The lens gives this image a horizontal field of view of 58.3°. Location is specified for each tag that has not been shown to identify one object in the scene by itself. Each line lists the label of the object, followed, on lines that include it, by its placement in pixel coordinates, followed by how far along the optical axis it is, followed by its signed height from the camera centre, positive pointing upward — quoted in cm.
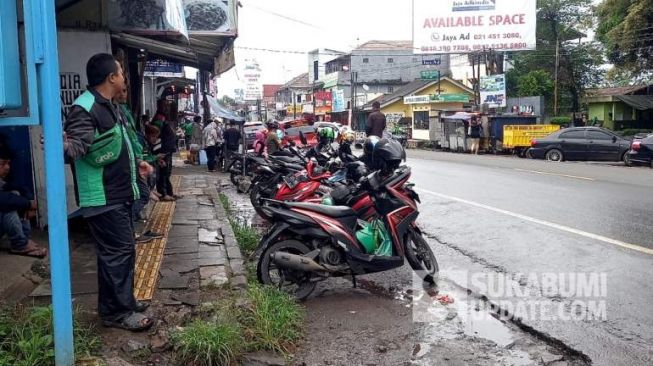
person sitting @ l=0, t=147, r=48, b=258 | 546 -74
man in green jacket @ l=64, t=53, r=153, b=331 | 382 -32
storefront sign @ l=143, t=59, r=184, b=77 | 1742 +204
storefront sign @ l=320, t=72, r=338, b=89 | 6196 +537
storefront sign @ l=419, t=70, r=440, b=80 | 4571 +407
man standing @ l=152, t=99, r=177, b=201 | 1005 -31
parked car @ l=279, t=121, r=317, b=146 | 1762 -3
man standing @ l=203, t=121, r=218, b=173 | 1758 -34
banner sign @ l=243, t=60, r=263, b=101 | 3766 +333
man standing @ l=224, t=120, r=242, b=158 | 1694 -21
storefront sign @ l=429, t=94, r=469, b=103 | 4069 +194
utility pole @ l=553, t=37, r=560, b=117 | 3546 +163
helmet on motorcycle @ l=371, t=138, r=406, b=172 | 564 -26
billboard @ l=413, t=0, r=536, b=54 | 3056 +530
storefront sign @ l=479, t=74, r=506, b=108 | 3025 +177
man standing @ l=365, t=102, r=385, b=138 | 1384 +14
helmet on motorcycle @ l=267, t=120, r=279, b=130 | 1324 +13
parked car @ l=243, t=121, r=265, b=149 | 2172 +9
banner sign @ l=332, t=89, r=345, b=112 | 5488 +270
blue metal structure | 307 +9
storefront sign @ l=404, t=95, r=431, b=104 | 4153 +198
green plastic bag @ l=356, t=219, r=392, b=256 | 550 -104
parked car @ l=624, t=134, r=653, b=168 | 1816 -96
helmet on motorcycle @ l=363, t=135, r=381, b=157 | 616 -18
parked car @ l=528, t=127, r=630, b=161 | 2055 -83
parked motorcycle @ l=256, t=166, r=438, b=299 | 523 -102
